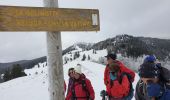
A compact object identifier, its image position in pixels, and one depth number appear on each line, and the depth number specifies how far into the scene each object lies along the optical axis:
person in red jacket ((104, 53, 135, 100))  2.94
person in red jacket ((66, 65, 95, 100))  3.15
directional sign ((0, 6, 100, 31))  1.92
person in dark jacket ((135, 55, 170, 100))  1.48
